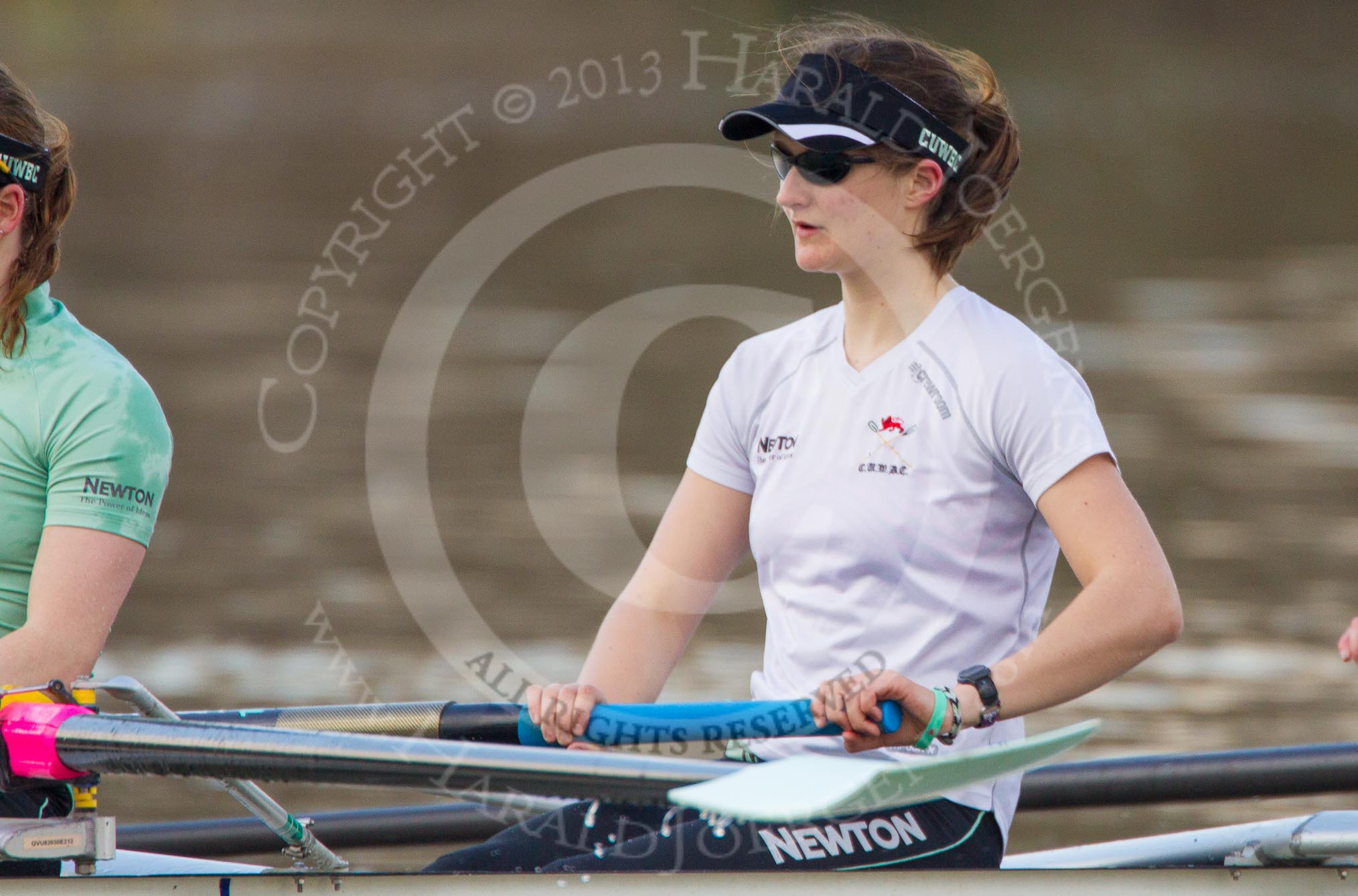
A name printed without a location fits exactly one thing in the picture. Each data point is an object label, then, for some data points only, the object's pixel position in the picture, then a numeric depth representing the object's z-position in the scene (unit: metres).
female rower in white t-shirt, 22.23
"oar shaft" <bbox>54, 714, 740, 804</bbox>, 22.20
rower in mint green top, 22.37
